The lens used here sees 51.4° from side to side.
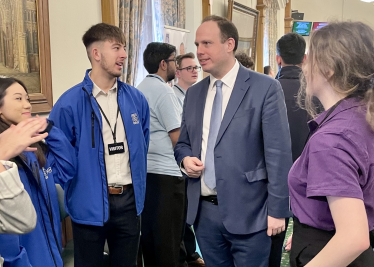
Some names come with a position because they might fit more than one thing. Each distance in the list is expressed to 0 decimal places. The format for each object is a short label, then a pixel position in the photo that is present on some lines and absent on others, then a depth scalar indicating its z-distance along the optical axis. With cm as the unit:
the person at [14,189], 130
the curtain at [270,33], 1041
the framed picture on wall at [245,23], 719
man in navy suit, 191
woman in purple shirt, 106
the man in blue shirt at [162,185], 294
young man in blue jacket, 228
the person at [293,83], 303
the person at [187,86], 362
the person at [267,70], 768
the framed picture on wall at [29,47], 269
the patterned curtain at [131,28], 407
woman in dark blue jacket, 155
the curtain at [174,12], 506
